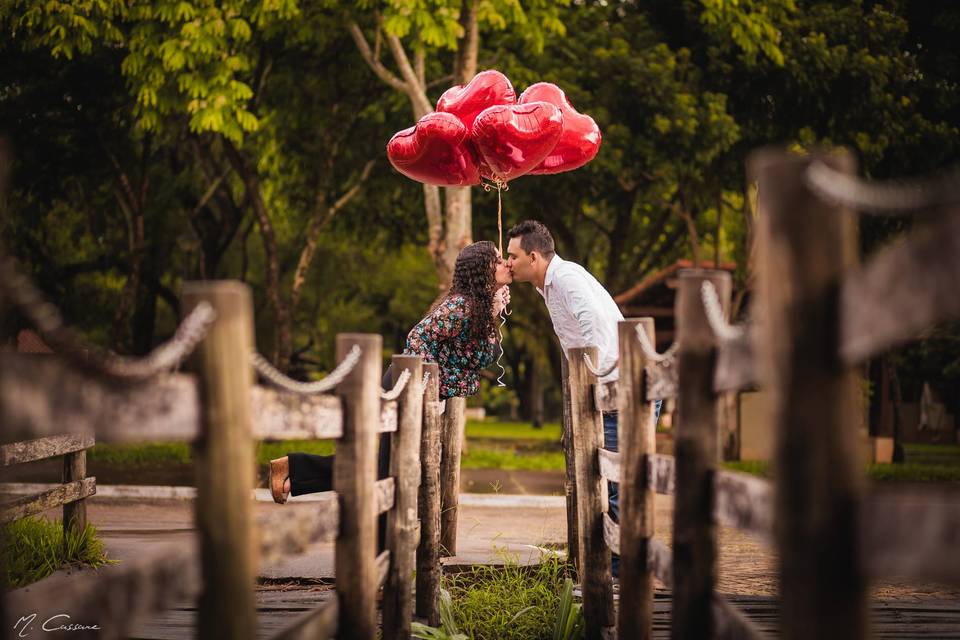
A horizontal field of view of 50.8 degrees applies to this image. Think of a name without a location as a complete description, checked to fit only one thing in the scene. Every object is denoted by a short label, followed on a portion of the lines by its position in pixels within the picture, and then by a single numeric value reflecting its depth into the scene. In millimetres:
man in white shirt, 6539
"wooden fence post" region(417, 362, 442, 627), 5691
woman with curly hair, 6797
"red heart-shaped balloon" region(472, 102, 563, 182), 7262
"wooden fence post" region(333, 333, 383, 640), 3742
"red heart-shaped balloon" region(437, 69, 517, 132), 7879
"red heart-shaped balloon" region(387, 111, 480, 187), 7457
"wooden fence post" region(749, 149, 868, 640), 2373
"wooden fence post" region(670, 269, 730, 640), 3428
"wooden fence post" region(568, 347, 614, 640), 5316
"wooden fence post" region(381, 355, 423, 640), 4719
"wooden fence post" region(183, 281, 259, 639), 2697
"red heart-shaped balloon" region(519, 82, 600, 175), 7852
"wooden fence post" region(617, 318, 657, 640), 4305
